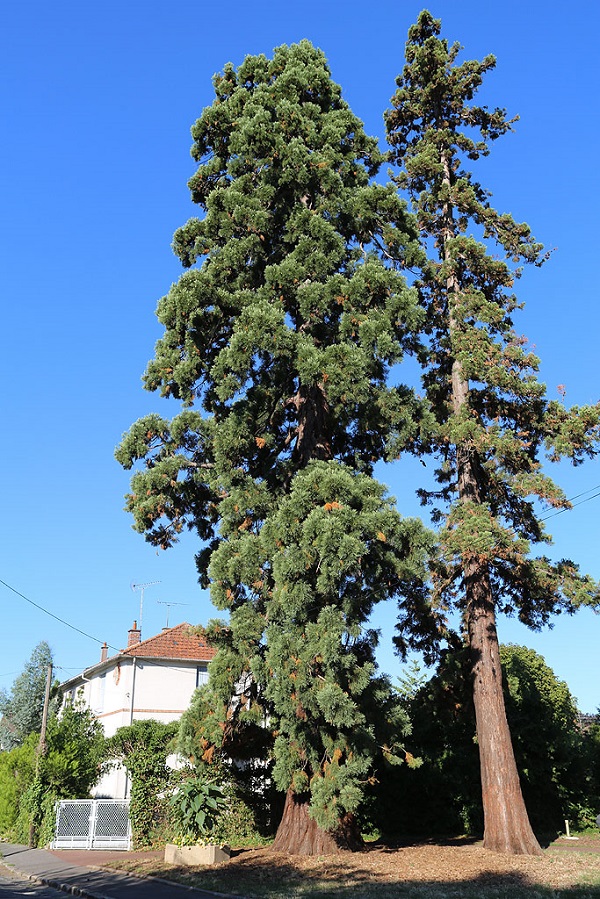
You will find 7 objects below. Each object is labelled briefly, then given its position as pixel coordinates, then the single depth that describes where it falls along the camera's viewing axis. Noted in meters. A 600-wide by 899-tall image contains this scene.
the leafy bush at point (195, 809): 15.02
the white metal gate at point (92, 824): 19.75
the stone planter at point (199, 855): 14.96
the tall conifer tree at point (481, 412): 15.08
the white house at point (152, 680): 31.56
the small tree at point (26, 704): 48.72
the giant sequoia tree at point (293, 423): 13.31
